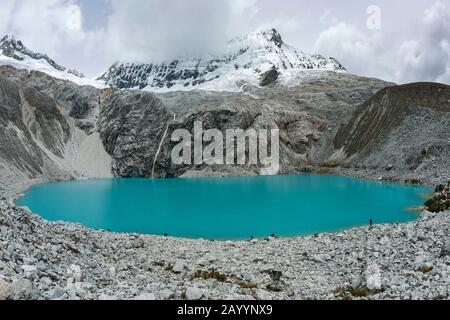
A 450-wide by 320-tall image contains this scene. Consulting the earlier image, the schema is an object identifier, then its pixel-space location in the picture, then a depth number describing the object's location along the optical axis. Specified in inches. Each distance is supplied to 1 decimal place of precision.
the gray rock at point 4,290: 464.1
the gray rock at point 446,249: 852.6
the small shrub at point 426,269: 772.8
